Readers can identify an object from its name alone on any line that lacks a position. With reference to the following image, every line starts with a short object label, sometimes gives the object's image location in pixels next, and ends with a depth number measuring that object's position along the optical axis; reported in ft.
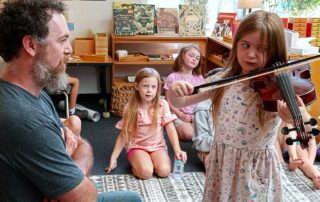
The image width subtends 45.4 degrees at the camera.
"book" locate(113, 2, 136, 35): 12.56
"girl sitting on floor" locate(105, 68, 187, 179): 8.56
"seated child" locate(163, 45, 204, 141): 10.61
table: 12.05
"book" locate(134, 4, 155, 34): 12.67
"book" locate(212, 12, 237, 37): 12.82
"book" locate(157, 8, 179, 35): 13.08
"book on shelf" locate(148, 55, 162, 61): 12.79
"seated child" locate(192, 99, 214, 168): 8.92
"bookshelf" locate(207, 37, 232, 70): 12.36
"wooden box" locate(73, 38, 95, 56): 12.74
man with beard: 3.21
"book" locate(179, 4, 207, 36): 13.01
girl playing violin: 4.46
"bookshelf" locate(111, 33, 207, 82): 12.53
